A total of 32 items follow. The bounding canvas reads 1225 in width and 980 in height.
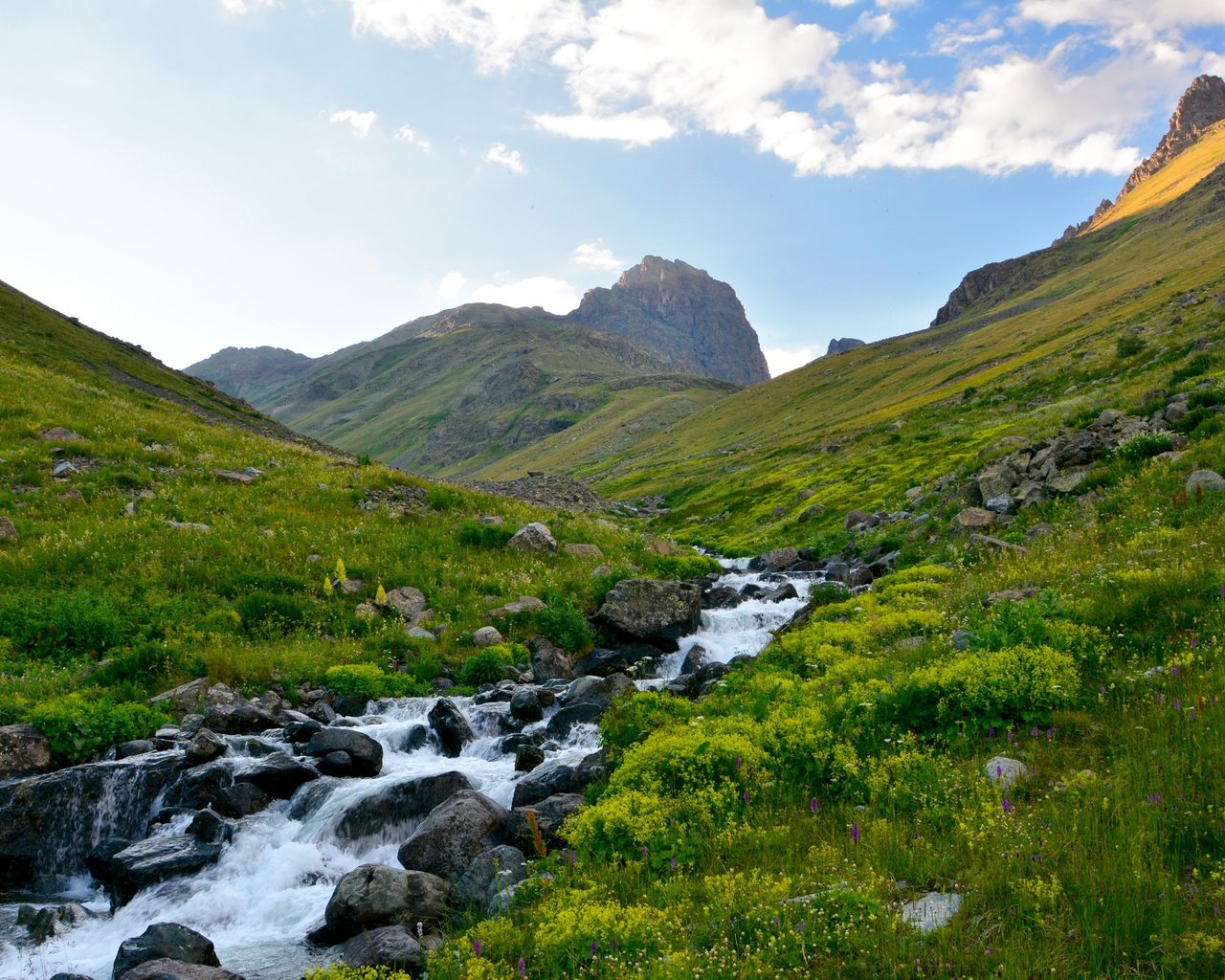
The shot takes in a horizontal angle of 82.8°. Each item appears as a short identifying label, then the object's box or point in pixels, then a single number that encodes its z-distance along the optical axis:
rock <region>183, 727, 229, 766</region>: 10.99
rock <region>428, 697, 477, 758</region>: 12.66
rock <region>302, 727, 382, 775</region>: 11.39
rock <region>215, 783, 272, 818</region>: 10.17
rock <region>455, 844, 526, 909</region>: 7.34
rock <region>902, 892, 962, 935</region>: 5.00
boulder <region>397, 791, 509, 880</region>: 8.55
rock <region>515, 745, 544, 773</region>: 11.38
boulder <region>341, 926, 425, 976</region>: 6.45
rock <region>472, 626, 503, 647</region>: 17.17
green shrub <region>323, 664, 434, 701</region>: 14.47
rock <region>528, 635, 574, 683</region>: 16.42
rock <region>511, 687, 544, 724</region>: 13.60
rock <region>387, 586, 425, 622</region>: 18.12
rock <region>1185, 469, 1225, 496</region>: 13.69
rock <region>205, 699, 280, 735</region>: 12.27
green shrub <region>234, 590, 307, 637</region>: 16.30
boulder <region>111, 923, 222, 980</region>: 7.02
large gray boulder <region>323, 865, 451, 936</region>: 7.38
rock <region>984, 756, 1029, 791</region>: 6.67
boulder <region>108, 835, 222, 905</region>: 8.87
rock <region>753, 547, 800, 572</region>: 30.97
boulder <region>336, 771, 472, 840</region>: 9.97
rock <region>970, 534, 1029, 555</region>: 15.75
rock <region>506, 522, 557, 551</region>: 23.19
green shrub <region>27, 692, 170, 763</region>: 11.15
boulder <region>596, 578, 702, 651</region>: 18.86
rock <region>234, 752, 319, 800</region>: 10.62
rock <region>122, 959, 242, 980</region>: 6.54
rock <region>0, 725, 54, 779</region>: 10.51
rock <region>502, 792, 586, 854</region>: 8.55
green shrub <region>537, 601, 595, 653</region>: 17.91
